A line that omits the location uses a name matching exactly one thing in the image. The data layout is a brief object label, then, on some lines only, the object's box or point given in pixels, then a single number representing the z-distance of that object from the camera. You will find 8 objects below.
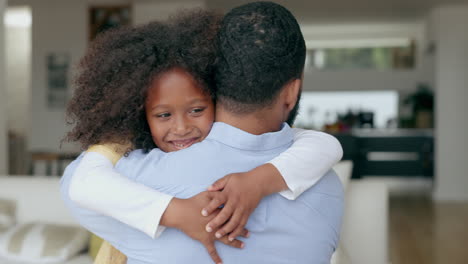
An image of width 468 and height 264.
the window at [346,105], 10.09
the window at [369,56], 10.23
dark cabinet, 8.69
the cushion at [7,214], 2.81
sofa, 2.64
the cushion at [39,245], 2.59
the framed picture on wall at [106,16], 7.80
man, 0.77
